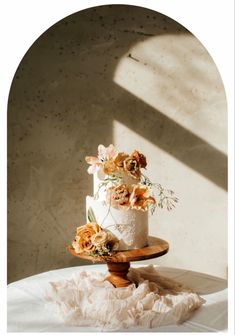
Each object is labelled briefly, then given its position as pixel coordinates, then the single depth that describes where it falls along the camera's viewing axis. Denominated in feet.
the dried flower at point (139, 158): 6.05
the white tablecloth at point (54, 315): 5.06
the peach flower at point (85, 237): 5.65
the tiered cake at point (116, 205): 5.74
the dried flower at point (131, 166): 5.98
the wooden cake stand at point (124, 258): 5.54
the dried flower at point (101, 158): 6.03
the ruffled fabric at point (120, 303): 5.13
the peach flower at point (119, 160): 6.00
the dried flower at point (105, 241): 5.53
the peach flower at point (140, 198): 5.82
